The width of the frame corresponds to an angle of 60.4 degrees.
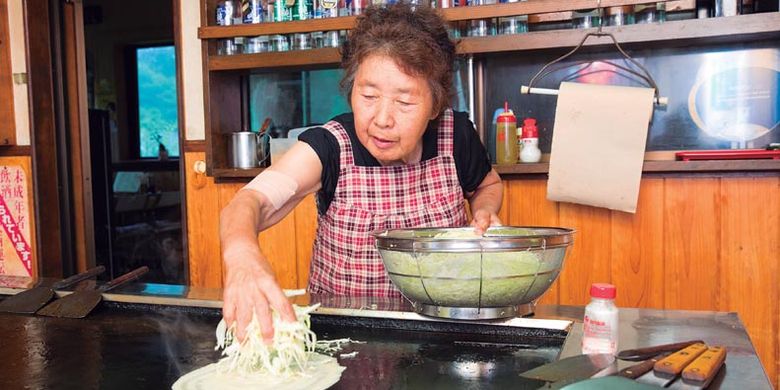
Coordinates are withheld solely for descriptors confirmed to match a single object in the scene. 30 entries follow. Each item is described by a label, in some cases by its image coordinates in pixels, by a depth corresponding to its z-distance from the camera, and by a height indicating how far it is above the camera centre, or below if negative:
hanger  2.57 +0.24
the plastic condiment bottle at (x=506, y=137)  2.79 +0.01
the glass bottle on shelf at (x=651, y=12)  2.64 +0.50
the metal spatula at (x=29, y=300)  1.76 -0.39
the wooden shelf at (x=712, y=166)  2.46 -0.11
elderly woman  1.65 -0.05
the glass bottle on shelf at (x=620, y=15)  2.65 +0.49
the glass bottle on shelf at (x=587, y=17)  2.68 +0.49
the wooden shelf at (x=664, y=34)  2.43 +0.39
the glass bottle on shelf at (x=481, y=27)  2.81 +0.48
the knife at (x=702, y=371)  0.98 -0.35
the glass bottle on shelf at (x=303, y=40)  3.03 +0.48
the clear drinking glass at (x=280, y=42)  3.07 +0.48
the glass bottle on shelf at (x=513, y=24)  2.79 +0.49
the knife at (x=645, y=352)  1.12 -0.36
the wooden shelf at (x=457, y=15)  2.59 +0.52
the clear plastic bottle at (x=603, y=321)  1.16 -0.32
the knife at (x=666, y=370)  0.99 -0.35
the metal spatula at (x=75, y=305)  1.70 -0.39
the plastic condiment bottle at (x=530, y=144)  2.78 -0.02
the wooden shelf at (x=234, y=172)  3.08 -0.11
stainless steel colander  1.25 -0.25
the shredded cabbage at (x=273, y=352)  1.19 -0.38
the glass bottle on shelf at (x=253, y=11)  3.08 +0.63
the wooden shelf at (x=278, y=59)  2.88 +0.39
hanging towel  2.50 -0.02
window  7.72 +0.58
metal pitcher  3.16 -0.01
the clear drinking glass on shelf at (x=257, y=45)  3.12 +0.48
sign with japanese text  3.72 -0.40
